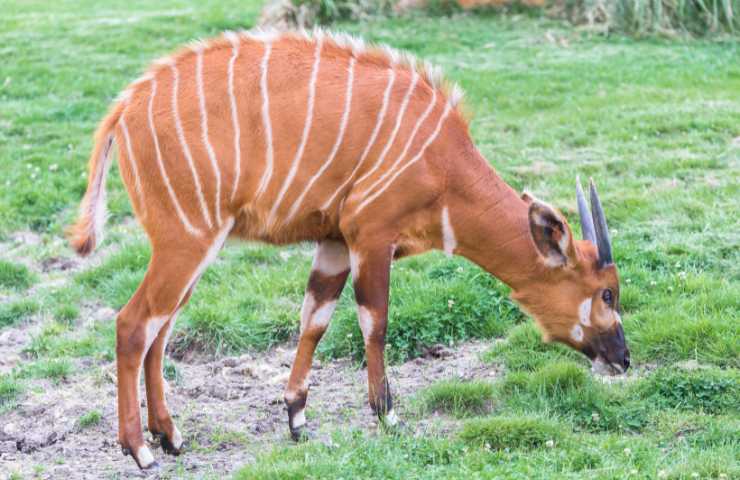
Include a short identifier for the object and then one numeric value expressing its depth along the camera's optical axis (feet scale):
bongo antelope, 34.68
